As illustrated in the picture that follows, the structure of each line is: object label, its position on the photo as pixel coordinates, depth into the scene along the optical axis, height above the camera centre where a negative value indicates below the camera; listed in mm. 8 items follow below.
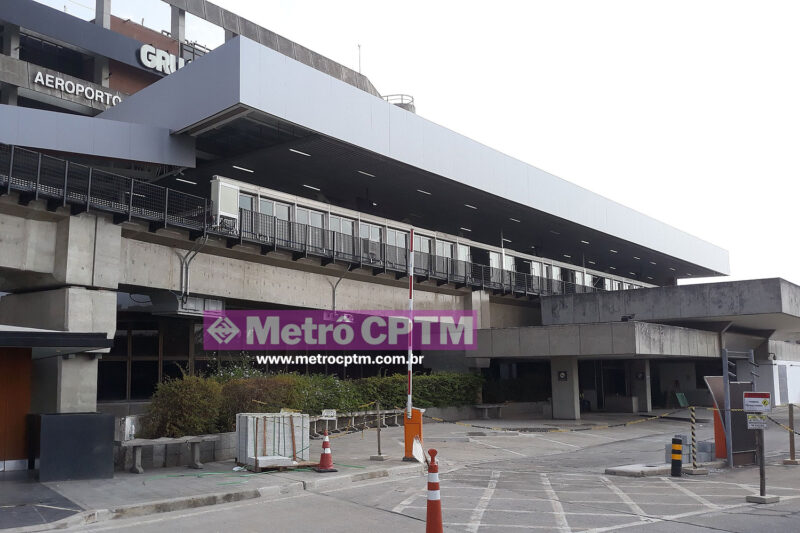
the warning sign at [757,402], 13648 -975
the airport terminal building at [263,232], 21562 +4834
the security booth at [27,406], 13914 -1113
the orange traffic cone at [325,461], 15266 -2354
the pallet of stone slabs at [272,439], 15531 -1951
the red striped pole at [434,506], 7812 -1737
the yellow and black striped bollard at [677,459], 15984 -2440
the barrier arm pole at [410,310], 16891 +1084
